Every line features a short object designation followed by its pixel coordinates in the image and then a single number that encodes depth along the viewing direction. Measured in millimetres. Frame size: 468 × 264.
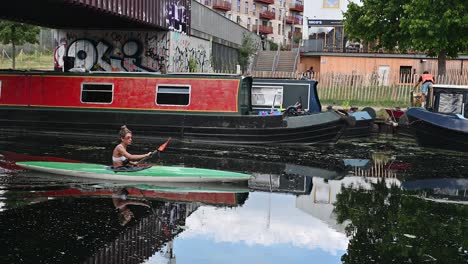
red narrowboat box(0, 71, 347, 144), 17656
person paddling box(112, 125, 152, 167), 11359
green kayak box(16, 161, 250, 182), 11297
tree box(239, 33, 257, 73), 41531
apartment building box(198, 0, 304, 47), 71750
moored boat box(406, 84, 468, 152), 17266
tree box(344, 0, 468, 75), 24641
